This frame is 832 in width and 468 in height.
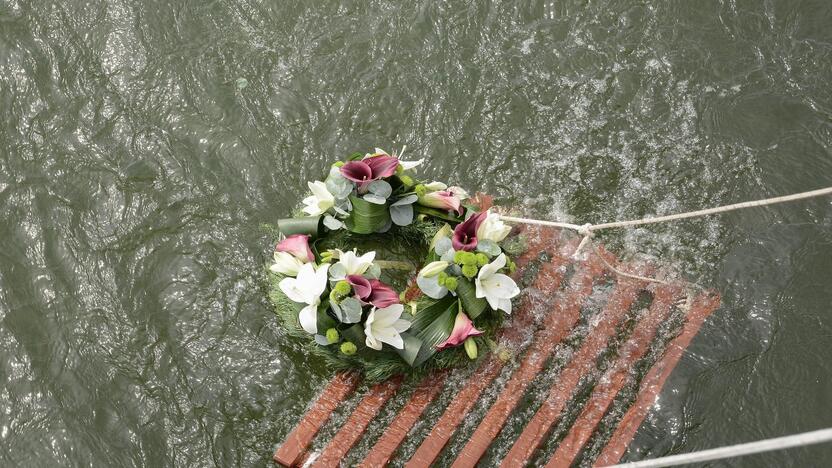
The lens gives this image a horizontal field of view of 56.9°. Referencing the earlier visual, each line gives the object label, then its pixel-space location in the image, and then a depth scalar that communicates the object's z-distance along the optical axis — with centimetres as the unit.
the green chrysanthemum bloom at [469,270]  252
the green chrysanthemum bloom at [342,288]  246
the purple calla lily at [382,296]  251
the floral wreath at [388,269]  253
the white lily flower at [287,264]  265
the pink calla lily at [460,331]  256
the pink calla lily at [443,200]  276
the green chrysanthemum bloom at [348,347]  250
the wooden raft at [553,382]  260
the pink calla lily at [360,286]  251
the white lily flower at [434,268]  259
